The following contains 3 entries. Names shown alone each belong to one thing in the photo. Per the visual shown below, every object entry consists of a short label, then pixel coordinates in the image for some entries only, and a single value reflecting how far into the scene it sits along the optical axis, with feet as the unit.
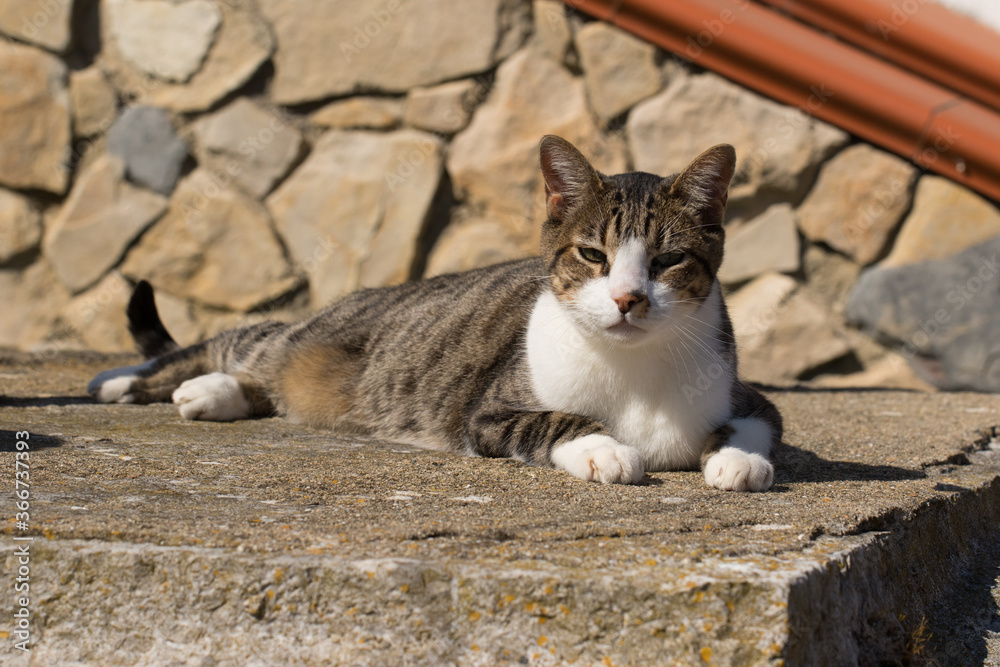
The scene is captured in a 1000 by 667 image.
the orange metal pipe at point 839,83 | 12.33
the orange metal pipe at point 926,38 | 12.22
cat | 7.27
